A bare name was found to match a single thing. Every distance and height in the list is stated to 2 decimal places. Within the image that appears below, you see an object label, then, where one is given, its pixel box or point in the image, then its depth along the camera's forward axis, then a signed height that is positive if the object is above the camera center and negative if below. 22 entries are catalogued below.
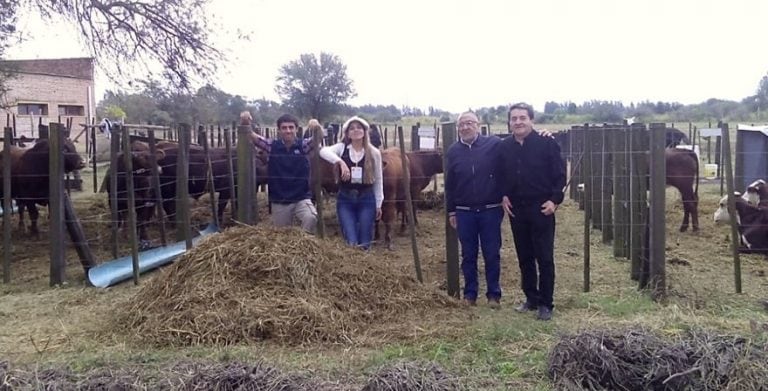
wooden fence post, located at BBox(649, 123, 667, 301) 6.66 -0.59
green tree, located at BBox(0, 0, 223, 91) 10.97 +2.07
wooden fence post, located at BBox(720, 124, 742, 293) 6.79 -0.56
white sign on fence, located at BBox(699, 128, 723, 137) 15.75 +0.29
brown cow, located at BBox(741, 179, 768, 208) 10.11 -0.72
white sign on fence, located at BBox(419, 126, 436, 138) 17.28 +0.42
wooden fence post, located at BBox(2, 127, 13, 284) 7.88 -0.67
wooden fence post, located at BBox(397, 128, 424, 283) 6.92 -0.69
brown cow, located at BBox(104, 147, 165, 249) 10.27 -0.50
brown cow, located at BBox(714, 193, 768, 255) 9.13 -1.09
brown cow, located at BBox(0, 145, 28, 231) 10.04 -0.09
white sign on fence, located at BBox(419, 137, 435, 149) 16.86 +0.19
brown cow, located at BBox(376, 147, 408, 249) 10.19 -0.58
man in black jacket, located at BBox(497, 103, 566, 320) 6.00 -0.35
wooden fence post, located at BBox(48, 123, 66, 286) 7.64 -0.52
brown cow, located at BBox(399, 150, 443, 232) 12.31 -0.32
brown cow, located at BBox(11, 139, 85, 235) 10.14 -0.28
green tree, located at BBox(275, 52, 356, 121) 45.28 +4.33
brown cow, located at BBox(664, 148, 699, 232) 11.23 -0.42
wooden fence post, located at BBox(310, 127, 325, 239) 6.96 -0.25
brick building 35.88 +3.39
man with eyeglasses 6.21 -0.46
